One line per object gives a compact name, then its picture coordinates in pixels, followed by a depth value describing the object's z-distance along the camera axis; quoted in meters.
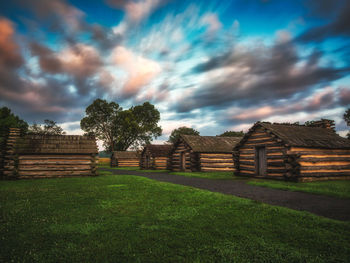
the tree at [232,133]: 85.00
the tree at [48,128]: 78.06
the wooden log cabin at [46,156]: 18.62
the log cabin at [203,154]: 27.06
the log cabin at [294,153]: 15.23
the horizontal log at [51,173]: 18.60
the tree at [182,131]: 91.75
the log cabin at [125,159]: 50.73
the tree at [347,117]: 58.91
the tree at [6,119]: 45.66
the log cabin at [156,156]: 37.21
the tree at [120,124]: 55.82
